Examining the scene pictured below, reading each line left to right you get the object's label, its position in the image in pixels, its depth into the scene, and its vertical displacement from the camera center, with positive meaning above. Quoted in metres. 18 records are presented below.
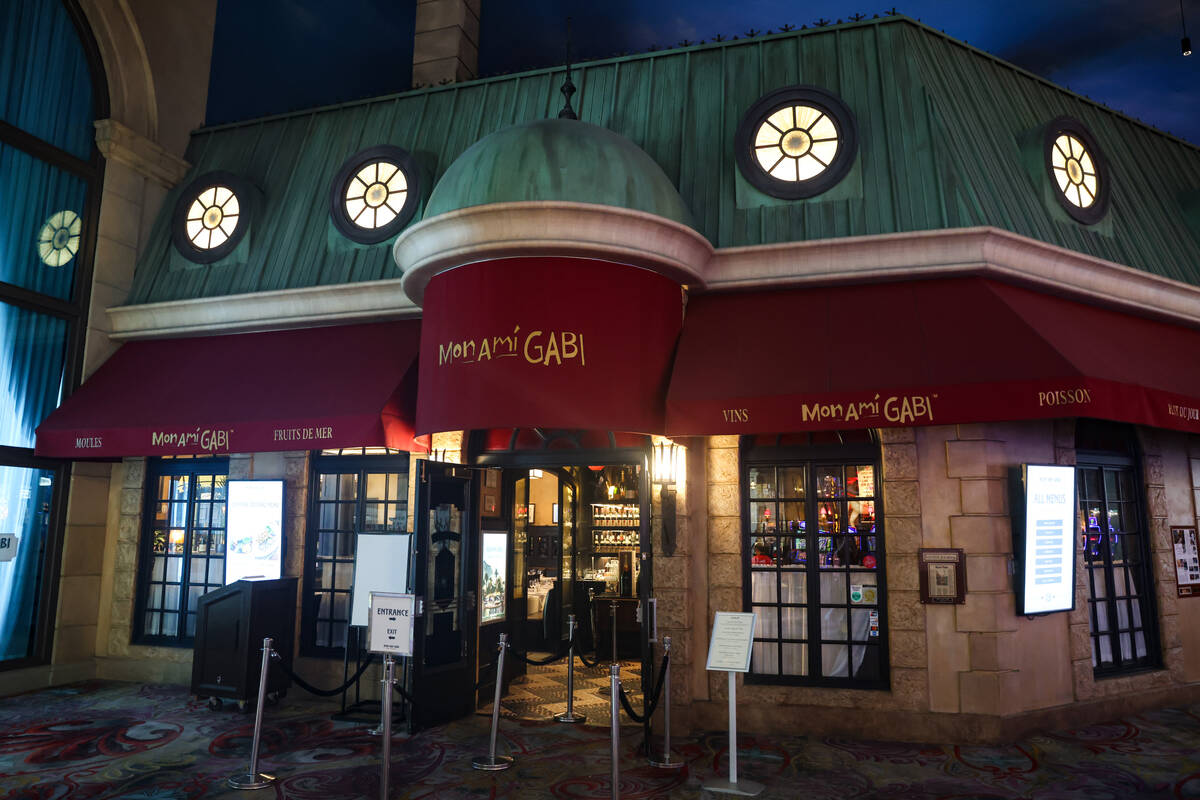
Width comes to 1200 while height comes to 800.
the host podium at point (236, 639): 9.12 -1.38
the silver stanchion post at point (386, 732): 6.09 -1.61
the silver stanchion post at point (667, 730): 7.15 -1.86
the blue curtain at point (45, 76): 10.32 +6.02
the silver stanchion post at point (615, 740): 5.89 -1.63
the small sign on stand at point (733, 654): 6.52 -1.09
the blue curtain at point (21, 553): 10.05 -0.44
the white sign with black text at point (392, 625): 6.82 -0.88
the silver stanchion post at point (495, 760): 7.07 -2.15
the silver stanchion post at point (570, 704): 8.78 -2.03
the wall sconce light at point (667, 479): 8.41 +0.50
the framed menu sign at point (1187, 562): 9.66 -0.37
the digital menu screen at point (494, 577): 9.59 -0.65
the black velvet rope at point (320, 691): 7.73 -1.67
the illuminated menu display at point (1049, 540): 8.05 -0.10
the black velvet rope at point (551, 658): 8.86 -1.66
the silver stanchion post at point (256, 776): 6.62 -2.17
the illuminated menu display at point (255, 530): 10.16 -0.11
